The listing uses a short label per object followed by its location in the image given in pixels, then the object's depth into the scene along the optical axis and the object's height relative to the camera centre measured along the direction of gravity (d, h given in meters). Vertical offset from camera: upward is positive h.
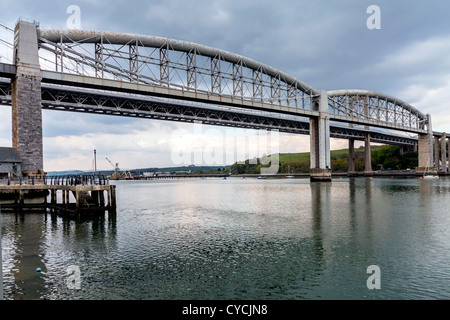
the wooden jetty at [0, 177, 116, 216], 34.56 -3.18
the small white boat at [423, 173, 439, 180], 111.07 -4.93
